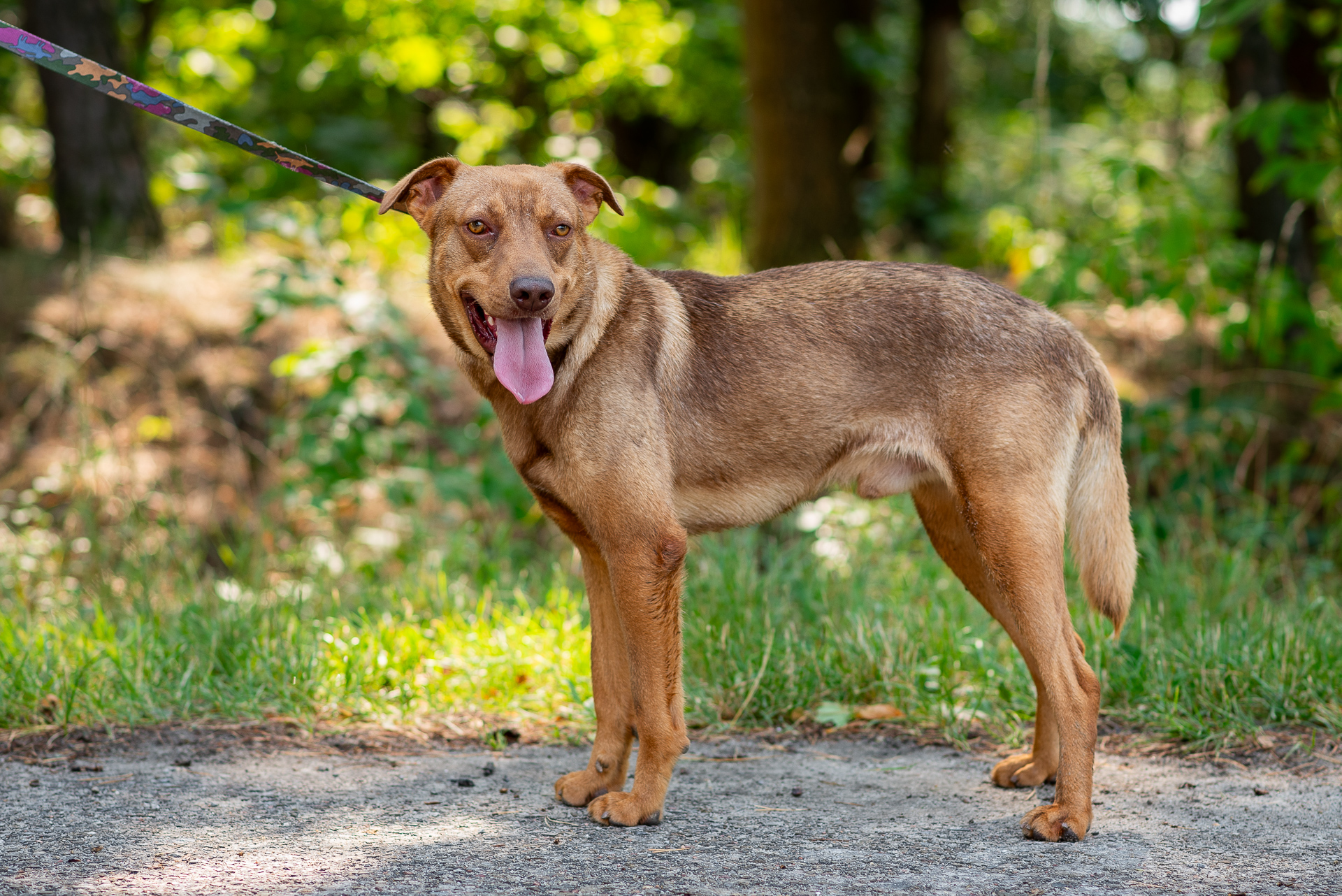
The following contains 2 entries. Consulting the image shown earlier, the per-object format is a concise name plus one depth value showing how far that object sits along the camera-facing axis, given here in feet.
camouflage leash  11.79
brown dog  11.22
